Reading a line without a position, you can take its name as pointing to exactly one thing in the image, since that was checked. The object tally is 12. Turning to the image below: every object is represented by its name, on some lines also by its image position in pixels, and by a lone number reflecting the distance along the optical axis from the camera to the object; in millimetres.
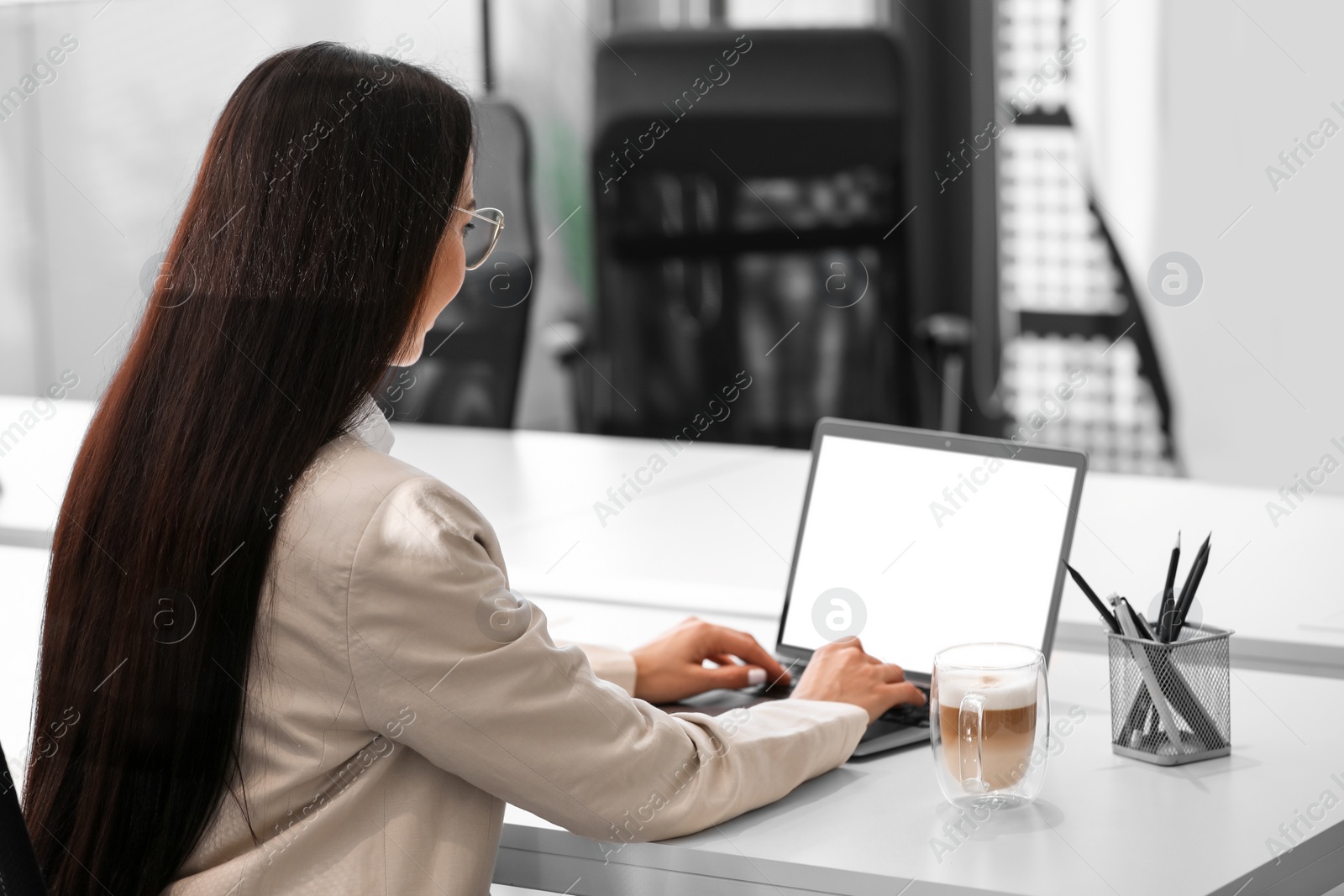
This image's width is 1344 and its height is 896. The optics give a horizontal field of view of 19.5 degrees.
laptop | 3264
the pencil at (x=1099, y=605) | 3162
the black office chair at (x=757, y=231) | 4867
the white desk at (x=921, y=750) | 2972
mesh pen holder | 3136
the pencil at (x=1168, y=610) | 3158
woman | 2901
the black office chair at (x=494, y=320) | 5328
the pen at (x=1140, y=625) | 3161
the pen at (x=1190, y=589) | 3160
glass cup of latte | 3050
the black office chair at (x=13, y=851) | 2856
